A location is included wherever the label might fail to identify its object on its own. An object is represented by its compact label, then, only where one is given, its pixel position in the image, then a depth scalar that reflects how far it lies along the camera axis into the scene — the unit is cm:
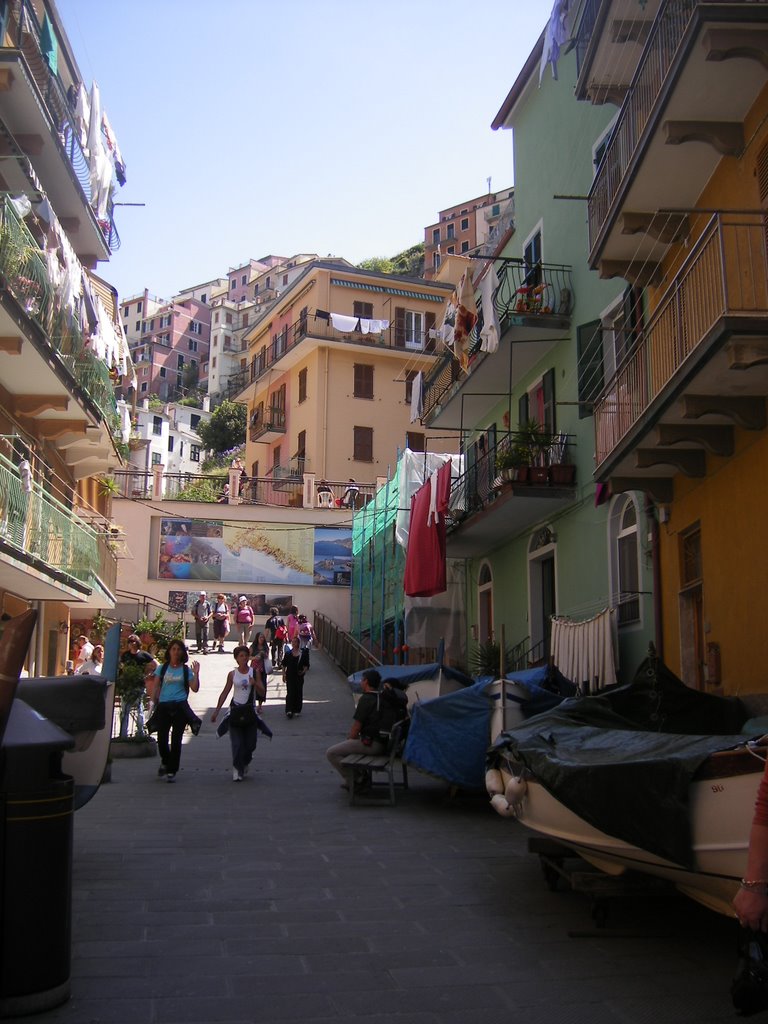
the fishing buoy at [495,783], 836
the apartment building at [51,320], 1691
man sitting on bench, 1278
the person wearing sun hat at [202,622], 3593
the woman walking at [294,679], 2272
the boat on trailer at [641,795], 564
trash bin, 484
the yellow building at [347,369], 4906
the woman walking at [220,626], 3650
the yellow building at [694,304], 1052
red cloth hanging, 2322
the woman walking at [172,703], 1357
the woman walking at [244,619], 3594
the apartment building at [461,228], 9881
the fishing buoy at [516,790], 757
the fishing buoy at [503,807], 779
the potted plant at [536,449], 1888
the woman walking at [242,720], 1390
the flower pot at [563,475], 1880
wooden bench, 1227
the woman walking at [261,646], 2911
